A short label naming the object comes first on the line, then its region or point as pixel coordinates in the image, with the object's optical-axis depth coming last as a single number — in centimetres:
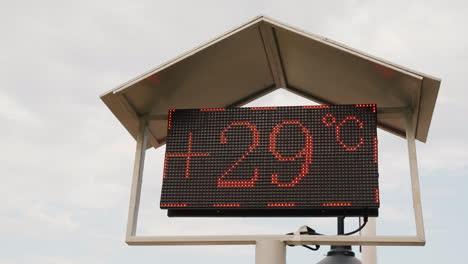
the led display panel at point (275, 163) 563
